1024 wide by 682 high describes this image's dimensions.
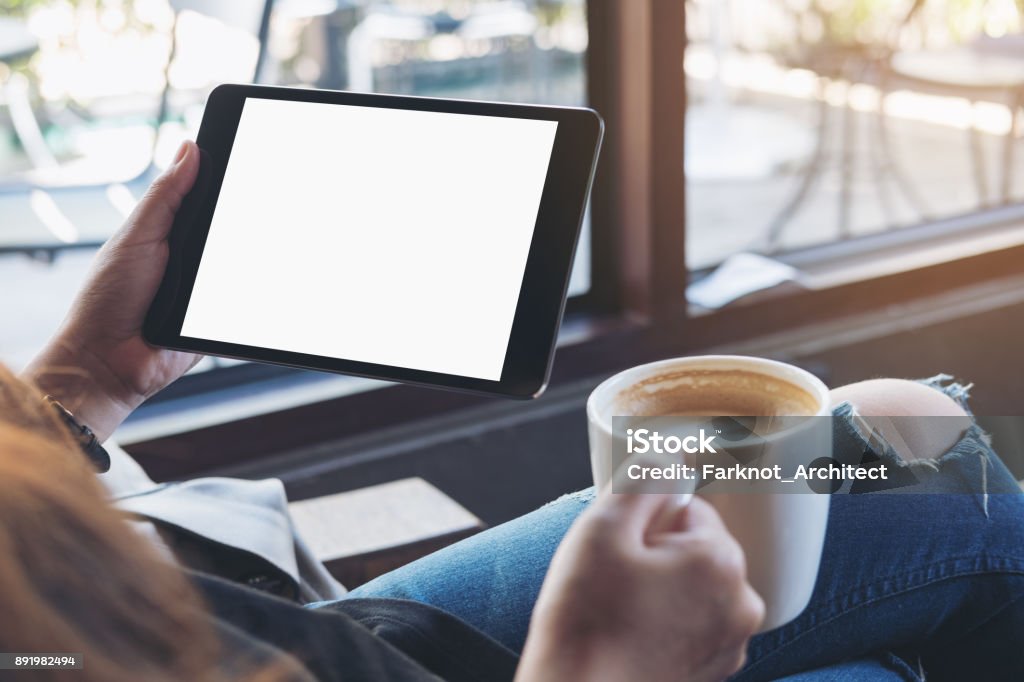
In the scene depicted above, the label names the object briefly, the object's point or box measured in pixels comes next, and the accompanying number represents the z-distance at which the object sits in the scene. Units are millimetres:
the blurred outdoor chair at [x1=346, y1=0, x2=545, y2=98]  1948
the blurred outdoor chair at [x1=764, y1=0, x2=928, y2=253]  2356
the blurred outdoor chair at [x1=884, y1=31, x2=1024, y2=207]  2334
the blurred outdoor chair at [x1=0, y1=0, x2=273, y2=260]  1598
